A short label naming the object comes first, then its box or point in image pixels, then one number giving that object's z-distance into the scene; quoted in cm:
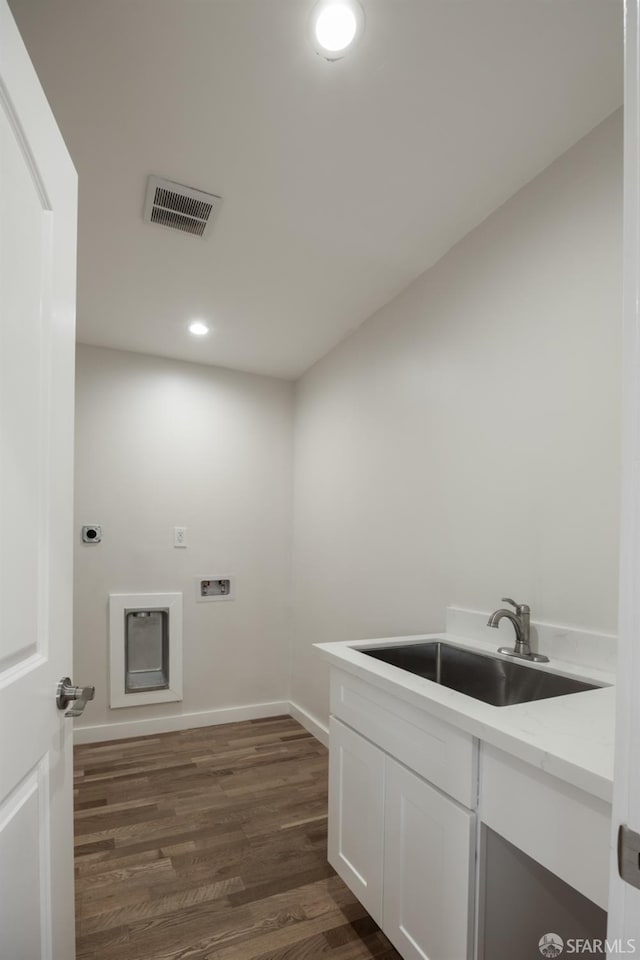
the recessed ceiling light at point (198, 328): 304
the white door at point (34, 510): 80
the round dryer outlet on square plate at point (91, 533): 330
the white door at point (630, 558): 56
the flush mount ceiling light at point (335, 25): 121
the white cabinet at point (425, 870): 122
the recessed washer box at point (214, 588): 360
